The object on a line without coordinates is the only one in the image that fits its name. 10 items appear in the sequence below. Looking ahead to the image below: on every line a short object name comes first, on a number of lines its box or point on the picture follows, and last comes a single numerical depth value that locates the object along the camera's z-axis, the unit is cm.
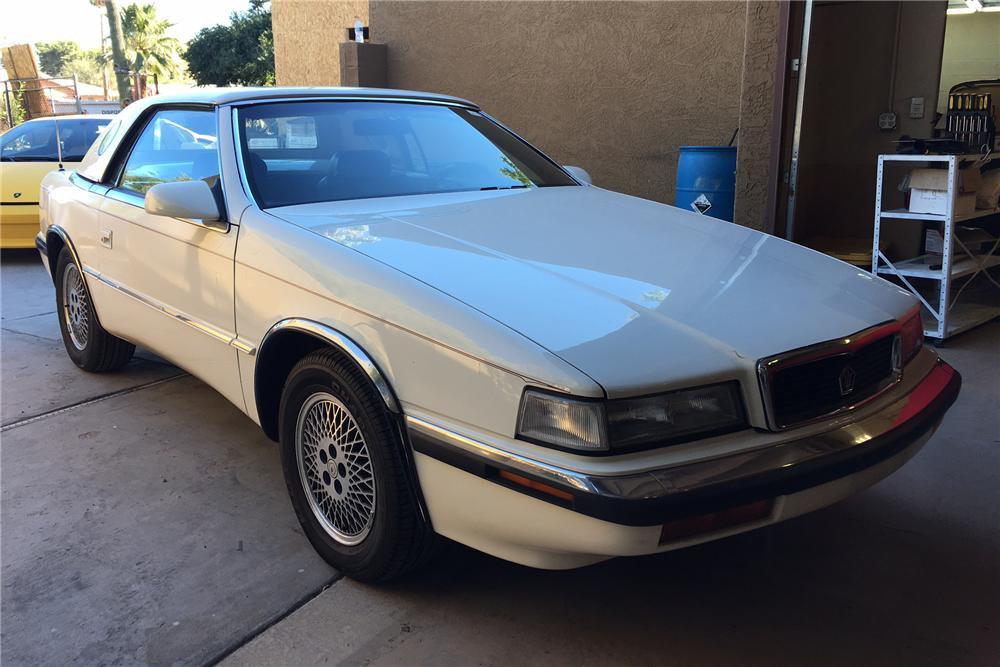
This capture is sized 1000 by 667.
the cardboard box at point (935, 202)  509
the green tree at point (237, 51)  3341
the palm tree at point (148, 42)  4500
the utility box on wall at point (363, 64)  907
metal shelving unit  504
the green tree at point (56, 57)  8731
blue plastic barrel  604
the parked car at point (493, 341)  204
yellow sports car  849
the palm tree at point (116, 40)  2762
